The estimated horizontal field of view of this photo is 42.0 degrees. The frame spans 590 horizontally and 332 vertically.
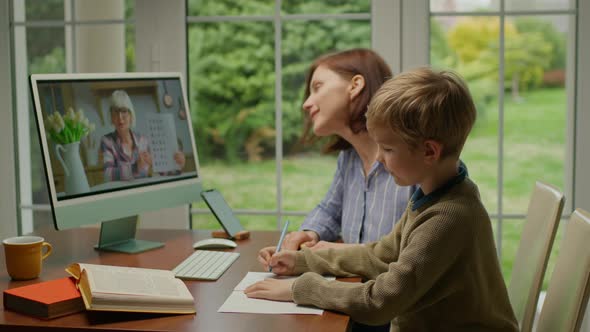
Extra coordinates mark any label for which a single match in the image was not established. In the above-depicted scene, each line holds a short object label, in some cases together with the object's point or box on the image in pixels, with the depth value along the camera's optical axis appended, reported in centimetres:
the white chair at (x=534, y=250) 183
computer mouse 219
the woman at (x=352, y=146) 215
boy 149
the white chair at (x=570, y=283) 146
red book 152
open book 150
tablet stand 232
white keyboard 184
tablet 232
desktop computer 196
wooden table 148
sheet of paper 155
